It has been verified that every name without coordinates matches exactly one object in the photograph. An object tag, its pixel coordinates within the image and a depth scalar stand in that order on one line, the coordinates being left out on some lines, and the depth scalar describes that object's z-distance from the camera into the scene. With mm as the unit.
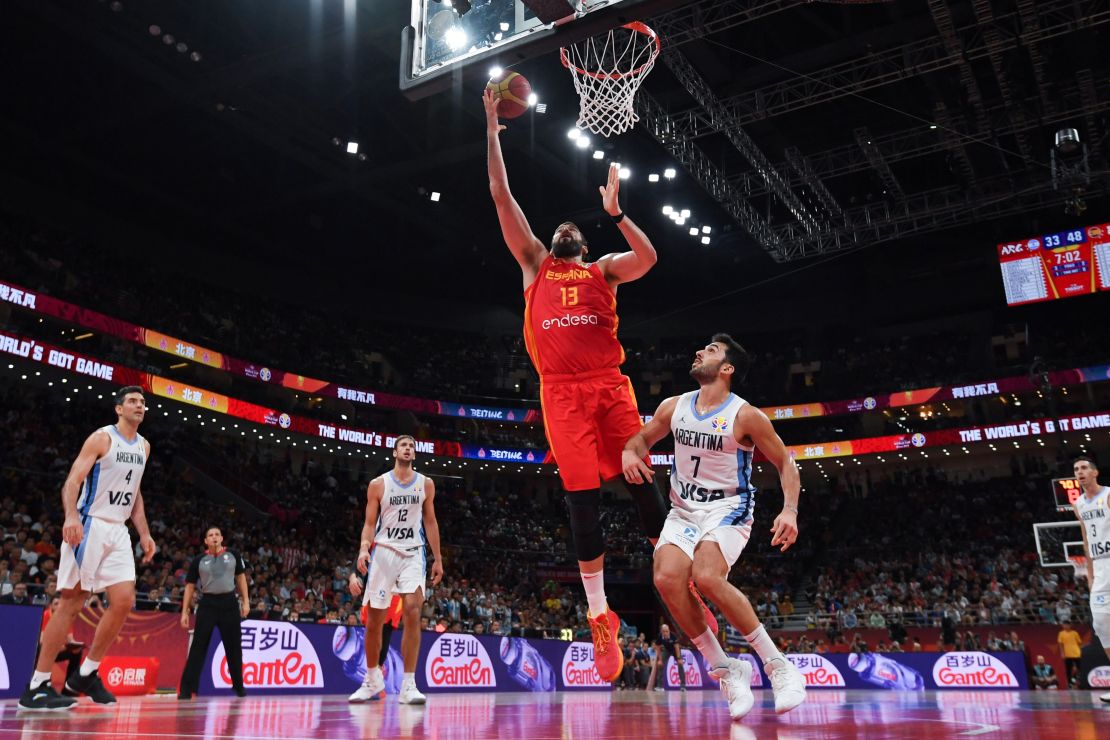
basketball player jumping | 5117
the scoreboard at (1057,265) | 21953
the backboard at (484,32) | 6363
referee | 8672
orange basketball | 5781
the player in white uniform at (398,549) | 7074
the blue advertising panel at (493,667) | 10828
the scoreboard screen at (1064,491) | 17188
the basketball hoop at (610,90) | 8039
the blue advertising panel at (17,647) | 7973
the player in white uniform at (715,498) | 4473
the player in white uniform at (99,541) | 5500
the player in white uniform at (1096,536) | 7340
